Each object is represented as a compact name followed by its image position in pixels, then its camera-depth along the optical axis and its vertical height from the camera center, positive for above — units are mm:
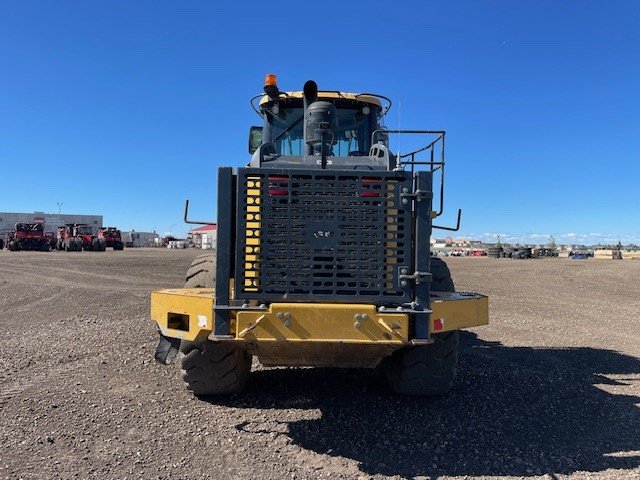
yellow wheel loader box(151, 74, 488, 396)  3740 -121
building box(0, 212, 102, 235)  78212 +3490
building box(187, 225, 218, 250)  75188 +1006
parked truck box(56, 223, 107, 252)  40469 +202
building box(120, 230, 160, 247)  80562 +883
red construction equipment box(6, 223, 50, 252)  40906 +221
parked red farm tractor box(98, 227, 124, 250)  45562 +565
